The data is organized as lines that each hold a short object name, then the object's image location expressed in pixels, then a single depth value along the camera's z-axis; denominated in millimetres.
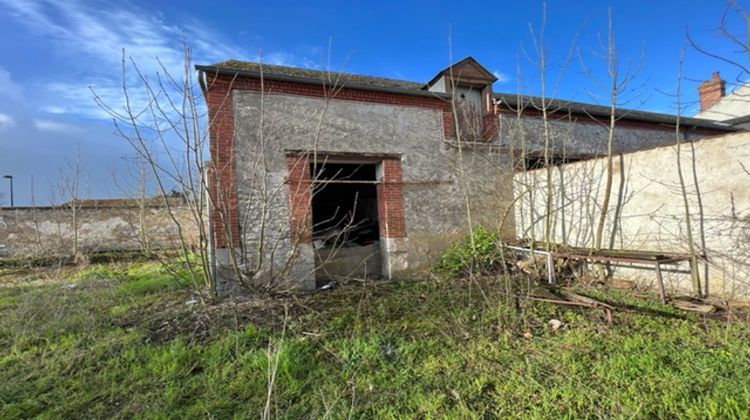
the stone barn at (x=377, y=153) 6254
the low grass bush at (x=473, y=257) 7340
